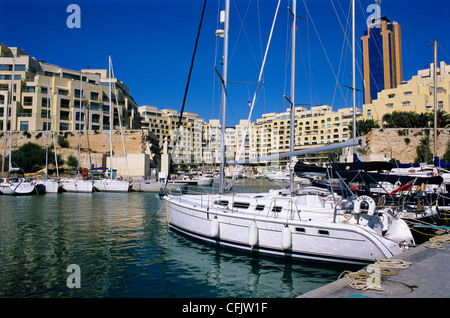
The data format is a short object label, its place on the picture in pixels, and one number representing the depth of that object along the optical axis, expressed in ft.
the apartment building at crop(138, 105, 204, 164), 369.71
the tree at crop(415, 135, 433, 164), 165.97
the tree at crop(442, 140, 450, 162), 154.14
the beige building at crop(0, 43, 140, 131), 205.16
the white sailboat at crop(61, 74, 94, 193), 127.24
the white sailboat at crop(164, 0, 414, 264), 28.84
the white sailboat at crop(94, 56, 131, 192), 130.31
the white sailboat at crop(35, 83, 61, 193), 123.08
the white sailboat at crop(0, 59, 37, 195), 114.52
